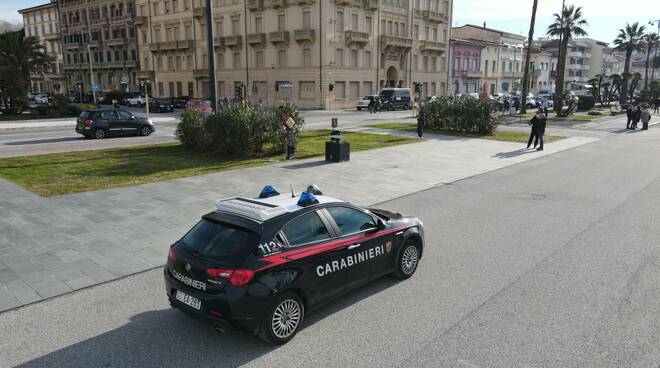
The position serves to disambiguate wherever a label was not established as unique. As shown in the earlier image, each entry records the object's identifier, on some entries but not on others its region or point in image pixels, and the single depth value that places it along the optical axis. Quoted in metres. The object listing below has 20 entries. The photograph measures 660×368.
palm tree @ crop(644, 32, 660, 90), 71.44
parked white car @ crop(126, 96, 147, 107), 55.33
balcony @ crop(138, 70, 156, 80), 70.94
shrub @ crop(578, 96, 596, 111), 47.84
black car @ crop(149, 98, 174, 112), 47.09
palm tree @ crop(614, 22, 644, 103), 68.31
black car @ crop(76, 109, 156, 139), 23.30
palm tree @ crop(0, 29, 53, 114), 36.56
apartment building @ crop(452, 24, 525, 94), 78.81
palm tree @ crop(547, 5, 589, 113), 43.28
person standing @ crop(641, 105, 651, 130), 32.25
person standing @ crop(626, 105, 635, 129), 31.98
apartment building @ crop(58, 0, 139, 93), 73.19
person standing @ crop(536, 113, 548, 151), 20.67
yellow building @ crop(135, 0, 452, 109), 51.88
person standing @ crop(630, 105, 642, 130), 31.90
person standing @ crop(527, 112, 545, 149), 20.97
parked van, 50.57
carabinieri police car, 4.86
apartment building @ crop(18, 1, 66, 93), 89.75
